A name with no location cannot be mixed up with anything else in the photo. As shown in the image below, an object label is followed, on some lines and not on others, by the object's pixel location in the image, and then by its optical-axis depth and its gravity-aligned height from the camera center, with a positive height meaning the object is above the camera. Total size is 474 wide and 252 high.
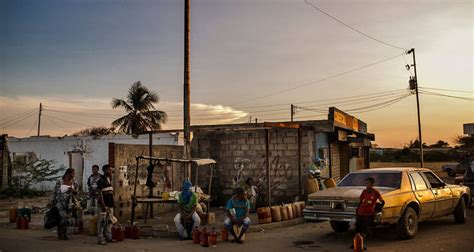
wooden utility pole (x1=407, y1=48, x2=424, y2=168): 32.28 +6.00
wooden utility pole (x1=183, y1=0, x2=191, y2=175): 14.40 +2.35
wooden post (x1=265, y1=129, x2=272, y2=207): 14.72 +0.49
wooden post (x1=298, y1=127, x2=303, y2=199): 15.92 +0.11
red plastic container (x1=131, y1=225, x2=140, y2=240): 11.52 -1.45
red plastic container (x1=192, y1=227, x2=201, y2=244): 10.61 -1.43
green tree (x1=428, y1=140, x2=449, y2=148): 89.12 +5.11
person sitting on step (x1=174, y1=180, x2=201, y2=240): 11.21 -1.00
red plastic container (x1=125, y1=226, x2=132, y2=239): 11.58 -1.44
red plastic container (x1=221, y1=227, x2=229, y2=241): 10.80 -1.43
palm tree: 35.84 +4.72
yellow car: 9.80 -0.61
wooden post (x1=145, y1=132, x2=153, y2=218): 14.40 -0.53
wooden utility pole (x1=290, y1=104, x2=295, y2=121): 51.80 +6.94
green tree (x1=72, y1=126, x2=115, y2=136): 56.11 +5.36
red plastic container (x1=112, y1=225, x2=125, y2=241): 11.08 -1.42
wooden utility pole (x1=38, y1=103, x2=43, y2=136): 53.31 +6.40
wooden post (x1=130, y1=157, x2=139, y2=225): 12.55 -0.76
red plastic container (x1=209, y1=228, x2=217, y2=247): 10.10 -1.43
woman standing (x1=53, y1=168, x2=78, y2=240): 11.20 -0.63
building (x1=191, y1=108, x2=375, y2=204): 16.78 +0.77
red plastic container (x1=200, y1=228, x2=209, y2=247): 10.09 -1.41
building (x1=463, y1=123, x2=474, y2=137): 28.80 +2.61
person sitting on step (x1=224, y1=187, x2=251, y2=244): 10.63 -0.93
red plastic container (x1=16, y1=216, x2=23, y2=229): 13.35 -1.34
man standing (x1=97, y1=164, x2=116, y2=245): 10.70 -0.83
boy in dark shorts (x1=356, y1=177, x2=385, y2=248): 9.22 -0.71
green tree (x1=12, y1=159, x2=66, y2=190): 27.58 +0.15
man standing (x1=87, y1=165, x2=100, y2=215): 11.68 -0.20
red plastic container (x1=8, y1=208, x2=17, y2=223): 14.56 -1.27
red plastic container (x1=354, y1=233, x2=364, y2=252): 8.82 -1.34
